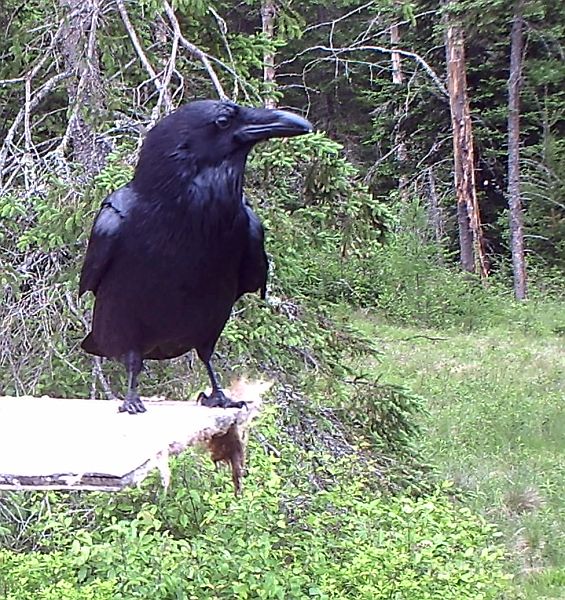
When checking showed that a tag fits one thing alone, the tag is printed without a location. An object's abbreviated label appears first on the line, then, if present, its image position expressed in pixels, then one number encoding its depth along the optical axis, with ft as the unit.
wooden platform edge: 6.18
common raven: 7.89
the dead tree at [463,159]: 49.14
